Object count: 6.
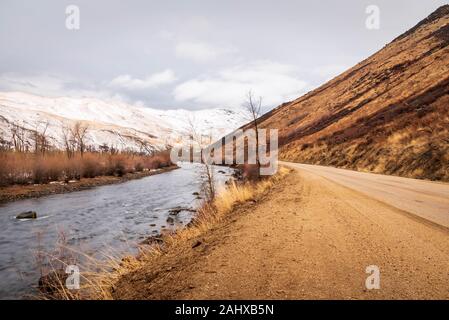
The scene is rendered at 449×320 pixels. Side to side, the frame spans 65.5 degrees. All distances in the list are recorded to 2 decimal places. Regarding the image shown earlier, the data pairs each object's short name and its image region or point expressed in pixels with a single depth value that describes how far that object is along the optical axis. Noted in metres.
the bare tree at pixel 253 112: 31.55
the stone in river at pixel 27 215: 19.84
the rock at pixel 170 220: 18.06
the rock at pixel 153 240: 12.98
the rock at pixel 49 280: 8.56
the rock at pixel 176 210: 21.00
